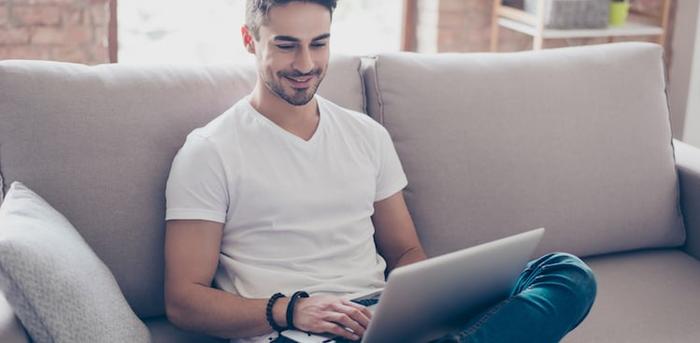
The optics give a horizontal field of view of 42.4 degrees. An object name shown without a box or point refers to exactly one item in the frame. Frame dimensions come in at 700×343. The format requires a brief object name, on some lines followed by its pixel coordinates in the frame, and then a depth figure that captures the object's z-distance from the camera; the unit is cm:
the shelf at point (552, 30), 318
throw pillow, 133
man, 155
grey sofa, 169
